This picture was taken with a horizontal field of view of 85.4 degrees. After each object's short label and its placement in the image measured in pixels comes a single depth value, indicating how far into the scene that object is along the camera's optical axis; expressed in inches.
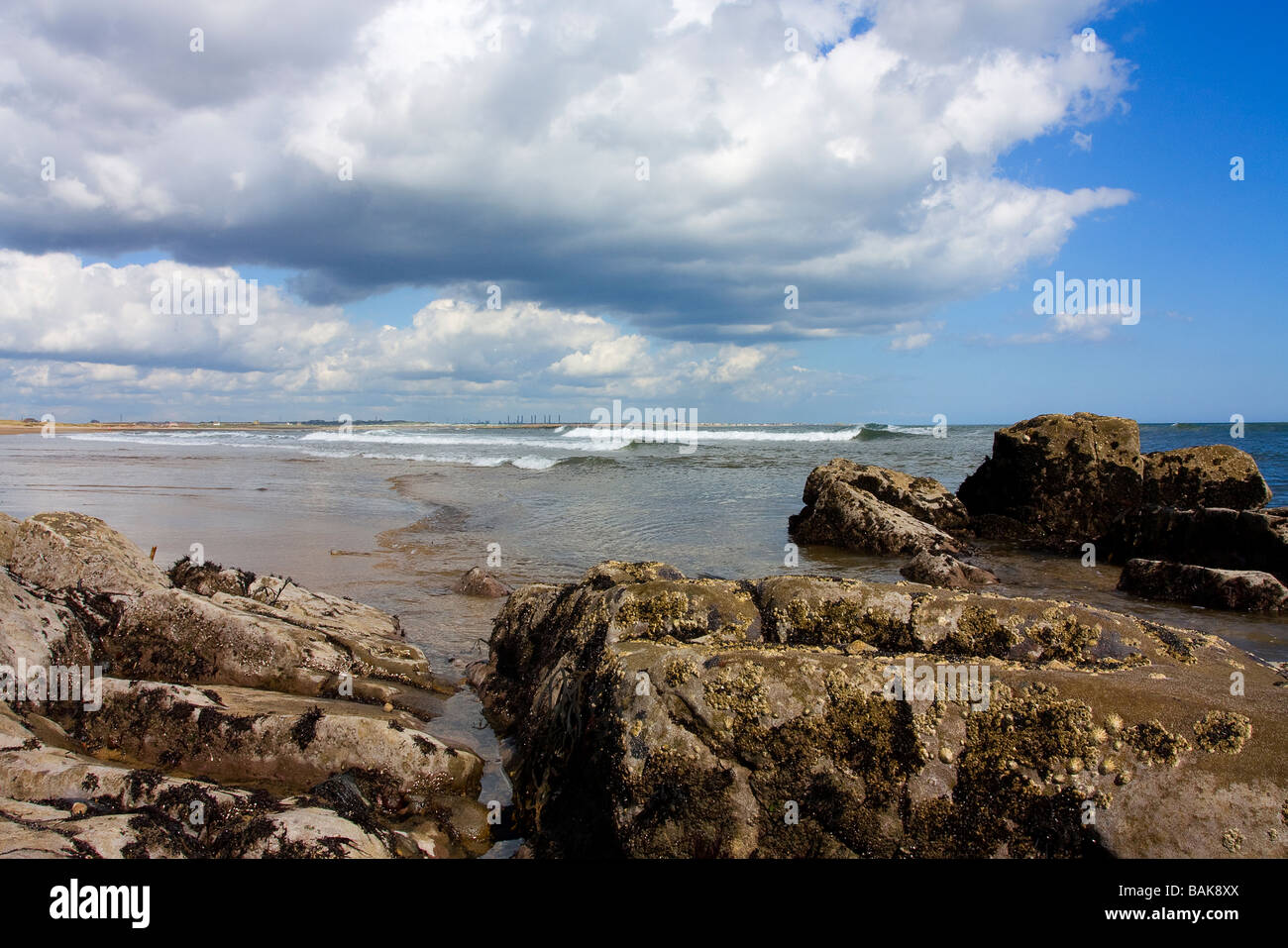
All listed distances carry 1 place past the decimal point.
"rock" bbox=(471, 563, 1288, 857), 131.0
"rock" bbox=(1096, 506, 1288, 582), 450.3
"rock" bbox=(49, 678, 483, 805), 188.5
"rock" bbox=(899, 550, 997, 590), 442.6
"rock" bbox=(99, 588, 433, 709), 230.4
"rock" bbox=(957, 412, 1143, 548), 613.9
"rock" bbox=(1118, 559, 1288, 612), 385.4
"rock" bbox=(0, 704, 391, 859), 128.0
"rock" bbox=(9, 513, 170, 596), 232.7
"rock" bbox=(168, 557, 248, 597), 290.0
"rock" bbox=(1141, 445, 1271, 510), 579.5
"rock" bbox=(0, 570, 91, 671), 194.9
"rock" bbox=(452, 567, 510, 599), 428.8
